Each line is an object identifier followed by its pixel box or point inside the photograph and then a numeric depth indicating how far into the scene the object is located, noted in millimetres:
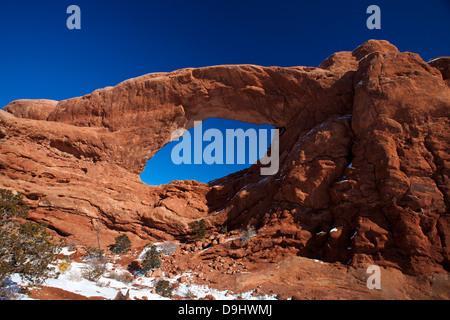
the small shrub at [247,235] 13320
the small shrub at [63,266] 8284
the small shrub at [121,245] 13875
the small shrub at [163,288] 9109
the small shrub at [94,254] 11602
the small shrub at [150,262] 11672
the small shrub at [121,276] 9945
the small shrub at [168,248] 14092
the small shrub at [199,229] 15414
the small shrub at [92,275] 8838
